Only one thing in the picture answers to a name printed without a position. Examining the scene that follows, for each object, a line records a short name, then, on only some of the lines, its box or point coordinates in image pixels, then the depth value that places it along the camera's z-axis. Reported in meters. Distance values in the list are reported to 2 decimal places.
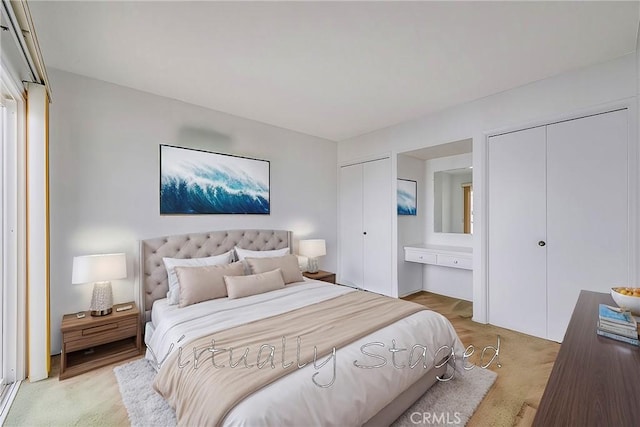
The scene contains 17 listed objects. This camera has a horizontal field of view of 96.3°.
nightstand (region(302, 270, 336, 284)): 3.84
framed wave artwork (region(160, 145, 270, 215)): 3.11
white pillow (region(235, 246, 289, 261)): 3.28
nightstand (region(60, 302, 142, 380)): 2.26
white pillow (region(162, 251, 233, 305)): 2.55
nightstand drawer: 2.27
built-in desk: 3.59
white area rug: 1.74
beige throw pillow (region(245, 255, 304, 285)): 3.01
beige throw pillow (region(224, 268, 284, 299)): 2.59
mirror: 3.99
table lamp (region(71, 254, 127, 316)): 2.35
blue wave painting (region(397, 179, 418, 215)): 4.21
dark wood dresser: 0.74
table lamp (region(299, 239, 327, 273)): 4.02
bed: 1.25
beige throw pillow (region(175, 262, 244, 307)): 2.45
